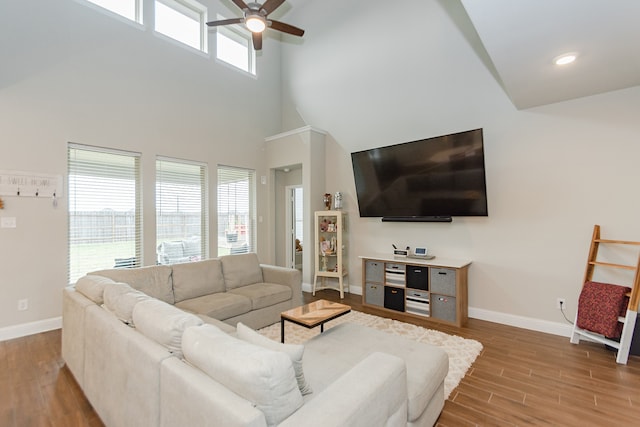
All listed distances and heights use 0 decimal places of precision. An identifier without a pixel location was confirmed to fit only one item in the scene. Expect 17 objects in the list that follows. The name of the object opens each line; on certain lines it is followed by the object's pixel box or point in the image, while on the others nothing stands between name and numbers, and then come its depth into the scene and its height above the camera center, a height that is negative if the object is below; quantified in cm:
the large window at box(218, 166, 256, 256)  541 +15
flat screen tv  372 +50
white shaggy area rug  266 -134
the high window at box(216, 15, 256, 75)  546 +321
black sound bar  410 -5
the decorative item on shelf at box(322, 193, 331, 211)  531 +28
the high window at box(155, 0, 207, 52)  468 +323
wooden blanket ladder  271 -89
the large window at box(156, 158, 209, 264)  465 +13
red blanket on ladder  283 -92
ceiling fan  316 +220
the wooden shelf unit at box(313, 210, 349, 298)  502 -52
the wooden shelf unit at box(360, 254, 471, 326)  371 -95
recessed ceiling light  239 +126
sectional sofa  112 -73
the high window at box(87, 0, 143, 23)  412 +300
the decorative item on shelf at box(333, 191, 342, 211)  517 +27
